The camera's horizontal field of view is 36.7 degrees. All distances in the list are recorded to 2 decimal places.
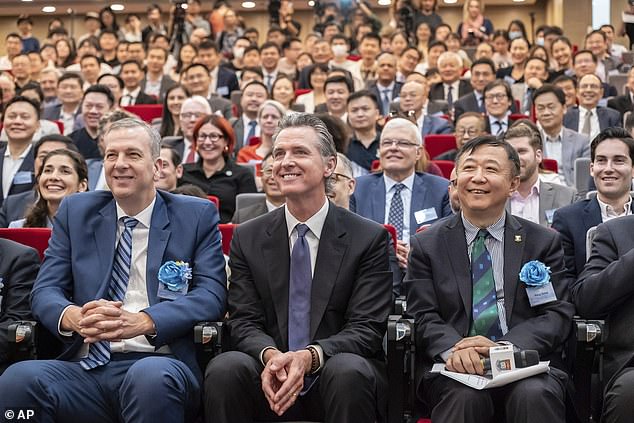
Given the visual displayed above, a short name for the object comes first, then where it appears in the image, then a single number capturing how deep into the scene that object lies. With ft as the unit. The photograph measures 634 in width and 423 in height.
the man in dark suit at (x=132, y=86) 29.12
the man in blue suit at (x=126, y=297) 8.98
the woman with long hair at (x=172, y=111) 23.20
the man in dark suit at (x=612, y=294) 9.53
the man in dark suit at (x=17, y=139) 18.74
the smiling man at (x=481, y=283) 9.26
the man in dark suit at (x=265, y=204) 14.39
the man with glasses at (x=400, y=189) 14.65
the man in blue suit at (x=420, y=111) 23.00
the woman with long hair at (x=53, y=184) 13.19
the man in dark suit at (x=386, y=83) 27.43
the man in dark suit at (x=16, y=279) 10.34
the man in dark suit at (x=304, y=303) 8.94
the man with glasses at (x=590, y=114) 23.89
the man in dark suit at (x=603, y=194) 11.71
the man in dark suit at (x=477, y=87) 25.46
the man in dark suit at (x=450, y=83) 28.32
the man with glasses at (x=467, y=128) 19.12
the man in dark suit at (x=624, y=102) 25.00
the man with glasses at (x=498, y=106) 22.67
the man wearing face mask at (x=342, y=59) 31.73
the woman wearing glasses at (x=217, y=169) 17.52
